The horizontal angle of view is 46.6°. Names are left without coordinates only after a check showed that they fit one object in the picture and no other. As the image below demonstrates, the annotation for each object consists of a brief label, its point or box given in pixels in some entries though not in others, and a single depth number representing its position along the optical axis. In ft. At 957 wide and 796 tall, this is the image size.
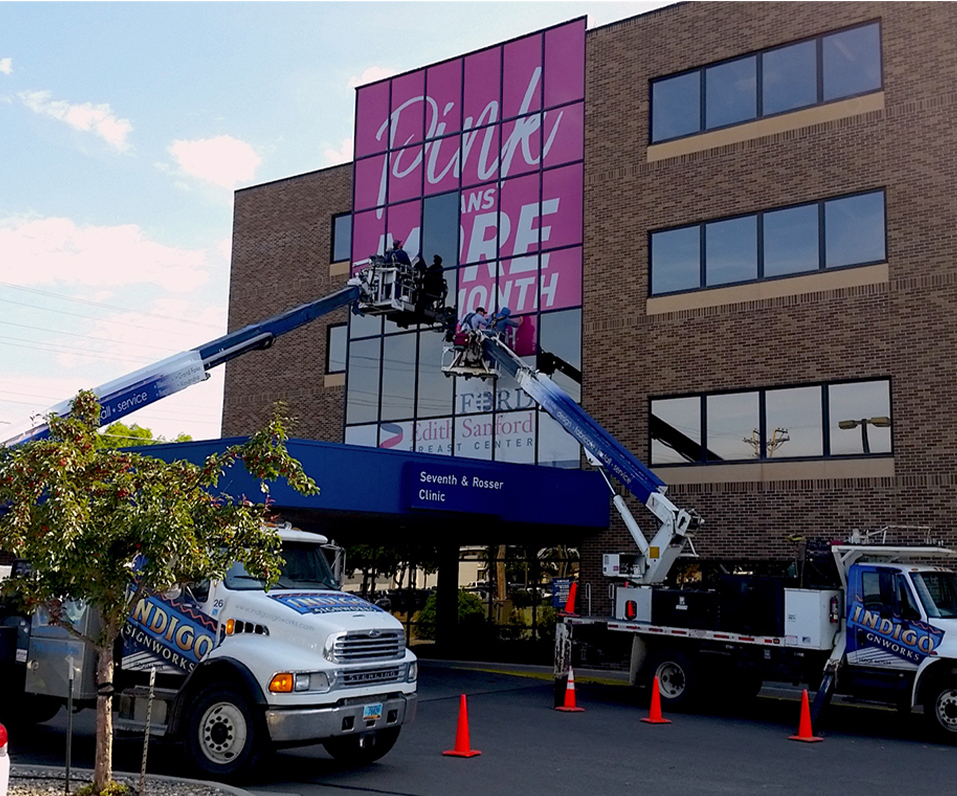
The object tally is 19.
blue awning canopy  61.57
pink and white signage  85.05
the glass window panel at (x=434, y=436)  86.99
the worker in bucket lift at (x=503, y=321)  83.35
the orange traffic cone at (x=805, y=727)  46.19
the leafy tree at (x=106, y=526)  28.71
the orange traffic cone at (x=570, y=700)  54.70
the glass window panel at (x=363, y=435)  92.43
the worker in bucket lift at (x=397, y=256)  86.63
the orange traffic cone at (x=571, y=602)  60.85
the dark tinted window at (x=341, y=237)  101.60
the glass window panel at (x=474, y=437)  84.74
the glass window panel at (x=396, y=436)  89.76
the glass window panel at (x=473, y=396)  84.99
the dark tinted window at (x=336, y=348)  99.60
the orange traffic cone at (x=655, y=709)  50.57
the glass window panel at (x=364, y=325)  93.97
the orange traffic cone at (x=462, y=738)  40.37
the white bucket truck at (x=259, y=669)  33.81
